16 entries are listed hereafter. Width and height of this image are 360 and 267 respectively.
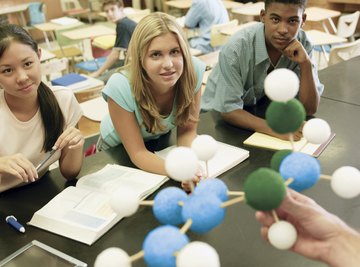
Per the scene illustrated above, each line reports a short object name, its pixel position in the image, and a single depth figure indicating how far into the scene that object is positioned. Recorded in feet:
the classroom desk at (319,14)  14.01
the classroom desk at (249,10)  15.50
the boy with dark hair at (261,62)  5.26
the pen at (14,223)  3.59
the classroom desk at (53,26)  16.74
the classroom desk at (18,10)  21.97
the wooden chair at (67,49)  14.92
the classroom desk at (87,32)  14.13
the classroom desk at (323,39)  11.19
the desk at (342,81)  6.14
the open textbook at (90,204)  3.50
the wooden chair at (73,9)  24.79
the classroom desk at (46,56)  12.00
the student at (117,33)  12.05
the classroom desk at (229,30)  11.94
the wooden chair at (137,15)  16.15
